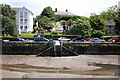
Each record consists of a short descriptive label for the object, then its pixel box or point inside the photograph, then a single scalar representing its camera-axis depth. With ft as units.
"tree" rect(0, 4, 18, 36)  106.22
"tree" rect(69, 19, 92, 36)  135.44
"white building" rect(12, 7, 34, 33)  182.13
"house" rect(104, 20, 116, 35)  221.66
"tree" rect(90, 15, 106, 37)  179.47
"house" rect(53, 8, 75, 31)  259.56
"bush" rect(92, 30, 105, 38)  155.02
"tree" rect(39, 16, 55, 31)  190.29
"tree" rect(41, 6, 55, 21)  220.84
